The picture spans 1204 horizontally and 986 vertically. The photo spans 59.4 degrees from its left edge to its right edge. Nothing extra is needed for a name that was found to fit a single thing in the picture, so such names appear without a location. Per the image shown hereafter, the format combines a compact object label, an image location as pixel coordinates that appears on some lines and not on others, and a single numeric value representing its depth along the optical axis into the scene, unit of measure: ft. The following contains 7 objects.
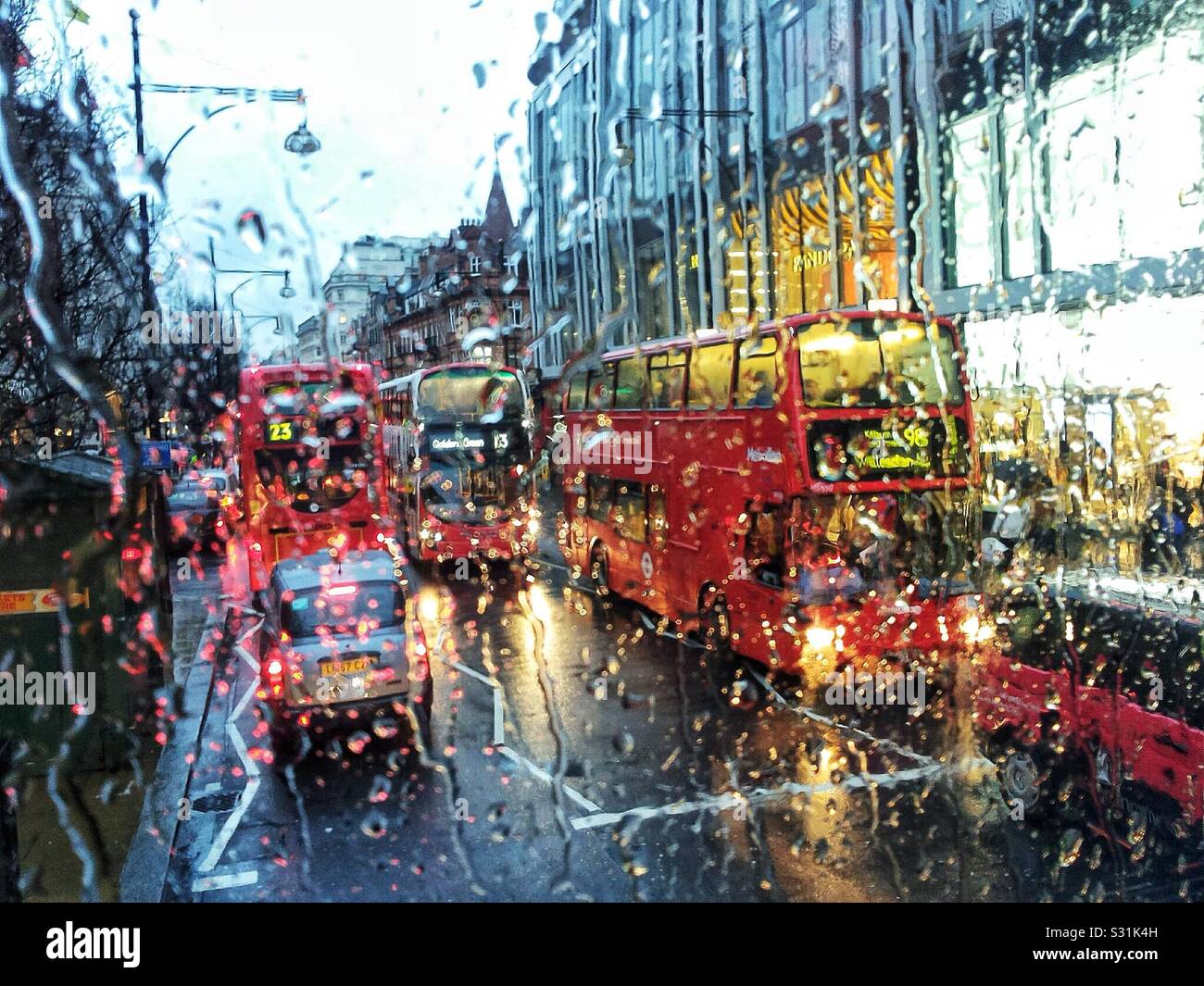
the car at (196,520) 73.87
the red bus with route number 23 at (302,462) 56.08
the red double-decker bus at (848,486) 31.53
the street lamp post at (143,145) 51.96
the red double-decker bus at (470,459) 58.80
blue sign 68.05
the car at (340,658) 26.84
